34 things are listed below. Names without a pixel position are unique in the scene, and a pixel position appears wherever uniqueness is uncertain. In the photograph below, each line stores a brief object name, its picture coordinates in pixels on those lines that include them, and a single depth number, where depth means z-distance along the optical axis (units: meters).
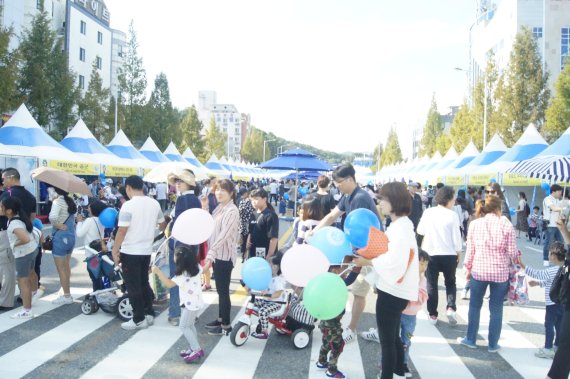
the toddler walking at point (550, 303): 5.15
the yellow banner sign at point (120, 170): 18.83
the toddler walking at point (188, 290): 4.89
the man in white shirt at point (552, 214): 10.41
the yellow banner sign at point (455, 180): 20.03
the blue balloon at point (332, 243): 4.93
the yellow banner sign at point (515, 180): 16.73
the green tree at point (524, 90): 29.11
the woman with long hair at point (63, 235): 6.76
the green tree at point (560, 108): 23.12
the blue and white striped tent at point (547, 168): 9.27
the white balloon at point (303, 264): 4.64
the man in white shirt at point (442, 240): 6.15
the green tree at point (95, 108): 32.81
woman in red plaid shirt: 5.29
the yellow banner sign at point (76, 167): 15.17
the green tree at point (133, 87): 42.88
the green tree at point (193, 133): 56.53
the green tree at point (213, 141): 66.69
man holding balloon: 5.28
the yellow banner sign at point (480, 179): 17.48
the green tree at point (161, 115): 45.45
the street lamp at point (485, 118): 29.86
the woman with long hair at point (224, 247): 5.52
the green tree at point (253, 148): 105.38
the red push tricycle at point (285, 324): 5.35
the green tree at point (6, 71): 18.66
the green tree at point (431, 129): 61.88
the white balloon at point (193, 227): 5.35
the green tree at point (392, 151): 89.06
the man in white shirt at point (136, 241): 5.74
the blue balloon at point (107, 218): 6.90
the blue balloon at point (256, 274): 5.16
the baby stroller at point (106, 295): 6.32
